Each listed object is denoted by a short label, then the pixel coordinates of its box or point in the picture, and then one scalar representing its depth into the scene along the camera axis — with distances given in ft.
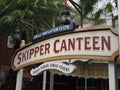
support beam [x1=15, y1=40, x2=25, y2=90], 30.87
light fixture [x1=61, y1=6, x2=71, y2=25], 27.94
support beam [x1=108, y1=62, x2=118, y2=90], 22.92
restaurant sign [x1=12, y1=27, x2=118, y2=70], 23.36
